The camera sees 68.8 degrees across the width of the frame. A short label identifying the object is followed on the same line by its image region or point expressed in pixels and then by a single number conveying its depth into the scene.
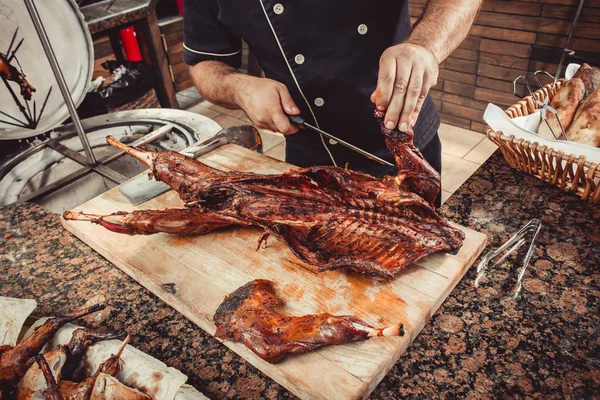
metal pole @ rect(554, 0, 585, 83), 3.46
